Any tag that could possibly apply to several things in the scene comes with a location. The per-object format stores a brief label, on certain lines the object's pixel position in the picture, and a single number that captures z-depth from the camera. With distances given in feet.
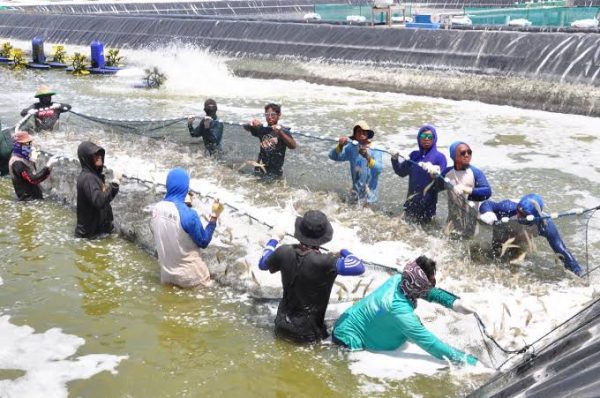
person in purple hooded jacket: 24.39
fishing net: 21.50
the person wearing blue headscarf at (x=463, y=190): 22.68
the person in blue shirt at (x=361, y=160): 26.35
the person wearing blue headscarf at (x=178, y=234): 20.08
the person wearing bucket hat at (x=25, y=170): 29.12
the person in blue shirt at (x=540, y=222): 21.11
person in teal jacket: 15.52
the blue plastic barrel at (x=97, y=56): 76.33
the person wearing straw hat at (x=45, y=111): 39.52
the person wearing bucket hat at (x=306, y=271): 16.47
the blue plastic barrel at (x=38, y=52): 81.30
